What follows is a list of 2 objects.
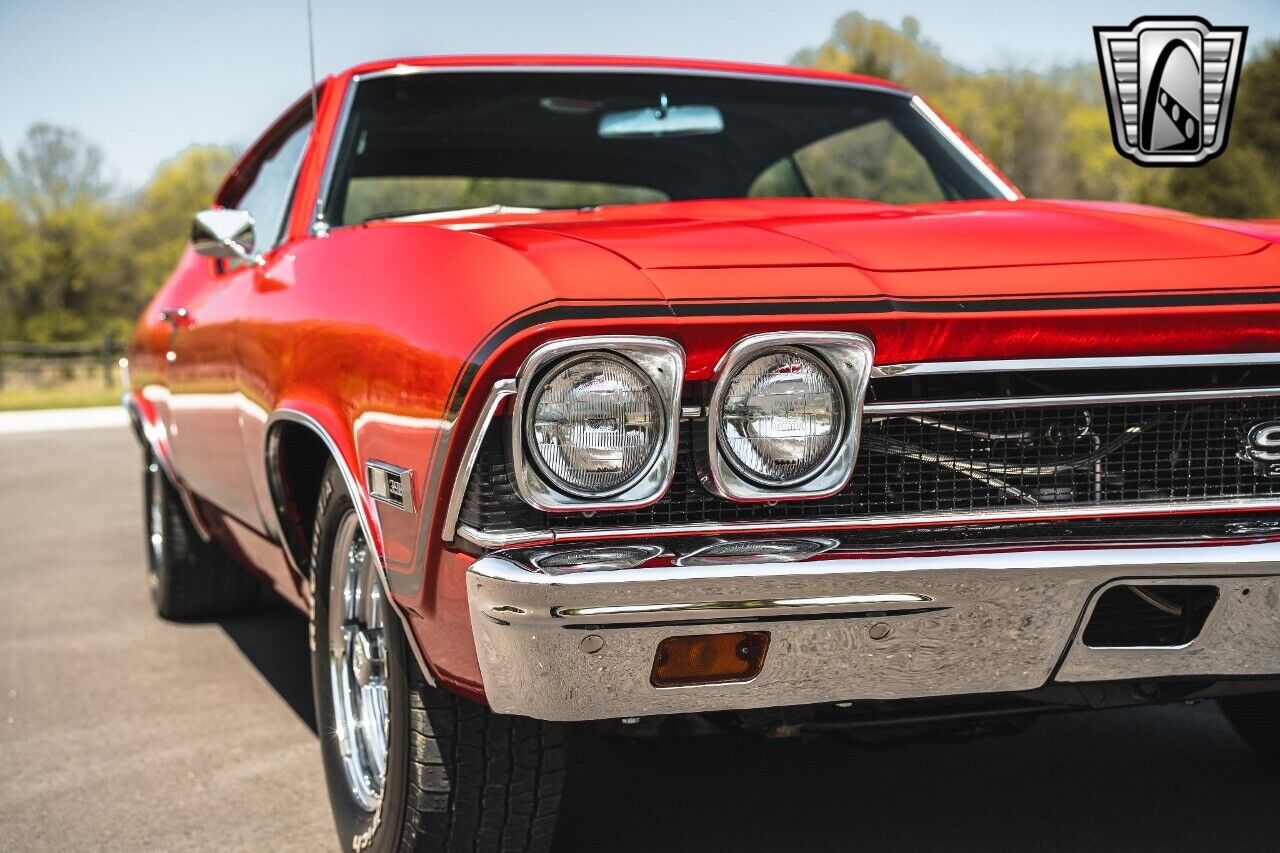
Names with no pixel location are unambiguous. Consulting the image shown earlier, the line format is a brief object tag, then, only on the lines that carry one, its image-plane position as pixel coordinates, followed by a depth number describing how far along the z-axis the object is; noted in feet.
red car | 6.23
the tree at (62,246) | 180.96
